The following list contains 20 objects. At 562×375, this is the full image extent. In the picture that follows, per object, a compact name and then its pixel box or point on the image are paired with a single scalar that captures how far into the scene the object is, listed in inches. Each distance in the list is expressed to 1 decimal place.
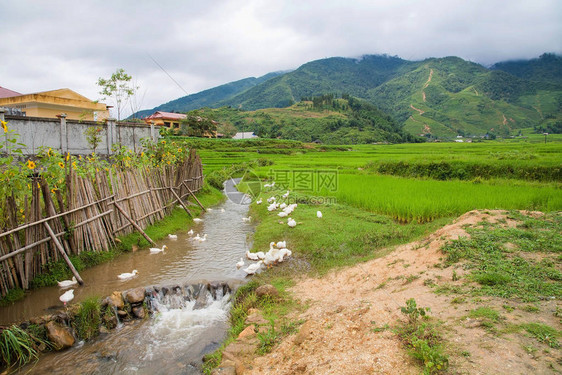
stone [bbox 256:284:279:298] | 215.6
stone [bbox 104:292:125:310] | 210.0
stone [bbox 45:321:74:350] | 179.0
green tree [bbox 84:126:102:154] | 566.8
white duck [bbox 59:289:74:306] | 209.6
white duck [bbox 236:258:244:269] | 281.9
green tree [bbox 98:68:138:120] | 644.1
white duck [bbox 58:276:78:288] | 233.5
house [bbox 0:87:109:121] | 934.4
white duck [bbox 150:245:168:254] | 321.7
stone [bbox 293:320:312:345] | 145.8
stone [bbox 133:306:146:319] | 215.3
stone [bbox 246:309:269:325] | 184.5
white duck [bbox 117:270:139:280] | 257.1
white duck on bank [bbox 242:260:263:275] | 266.1
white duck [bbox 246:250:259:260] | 296.8
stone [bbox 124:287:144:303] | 217.4
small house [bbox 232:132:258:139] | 2657.0
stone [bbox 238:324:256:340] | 170.6
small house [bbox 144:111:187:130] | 2214.6
